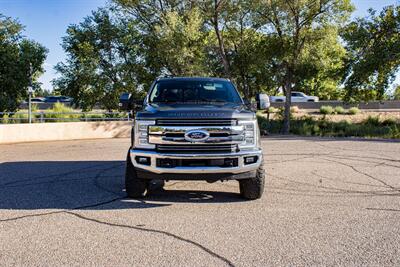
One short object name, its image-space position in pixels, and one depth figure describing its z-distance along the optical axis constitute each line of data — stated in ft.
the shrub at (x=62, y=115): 67.55
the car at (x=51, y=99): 192.95
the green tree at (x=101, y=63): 78.64
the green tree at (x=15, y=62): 70.59
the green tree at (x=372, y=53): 77.46
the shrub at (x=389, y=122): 87.51
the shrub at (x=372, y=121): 89.30
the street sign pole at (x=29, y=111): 59.14
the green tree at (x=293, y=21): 76.02
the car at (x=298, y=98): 165.07
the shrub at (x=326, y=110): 117.83
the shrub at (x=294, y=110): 110.24
